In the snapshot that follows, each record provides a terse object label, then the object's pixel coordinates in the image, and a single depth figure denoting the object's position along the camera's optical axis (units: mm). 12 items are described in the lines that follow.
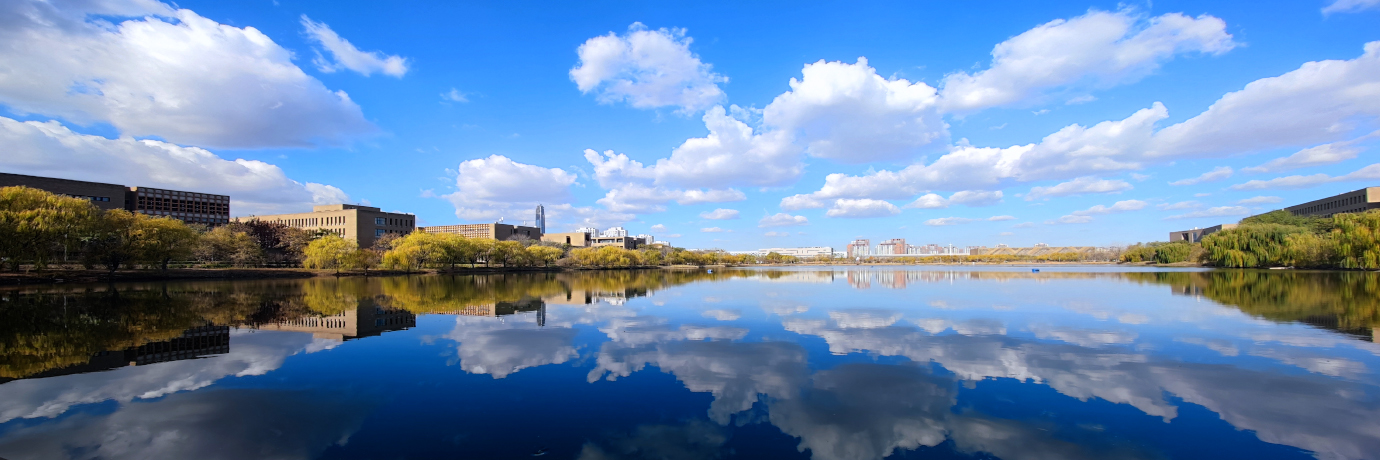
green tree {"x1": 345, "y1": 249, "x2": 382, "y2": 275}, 61625
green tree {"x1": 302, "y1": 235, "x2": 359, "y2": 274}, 60688
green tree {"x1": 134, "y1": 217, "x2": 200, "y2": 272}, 46562
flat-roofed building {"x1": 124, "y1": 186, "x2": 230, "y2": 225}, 85812
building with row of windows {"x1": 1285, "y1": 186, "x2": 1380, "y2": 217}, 82812
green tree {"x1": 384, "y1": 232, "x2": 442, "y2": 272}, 66812
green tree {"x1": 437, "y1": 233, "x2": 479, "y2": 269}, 73562
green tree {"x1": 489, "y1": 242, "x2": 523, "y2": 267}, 83562
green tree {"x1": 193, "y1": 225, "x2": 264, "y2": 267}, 59344
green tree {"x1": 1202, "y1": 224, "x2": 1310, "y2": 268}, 65562
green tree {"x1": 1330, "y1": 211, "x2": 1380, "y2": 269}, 50250
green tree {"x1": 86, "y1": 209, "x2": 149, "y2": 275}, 44094
